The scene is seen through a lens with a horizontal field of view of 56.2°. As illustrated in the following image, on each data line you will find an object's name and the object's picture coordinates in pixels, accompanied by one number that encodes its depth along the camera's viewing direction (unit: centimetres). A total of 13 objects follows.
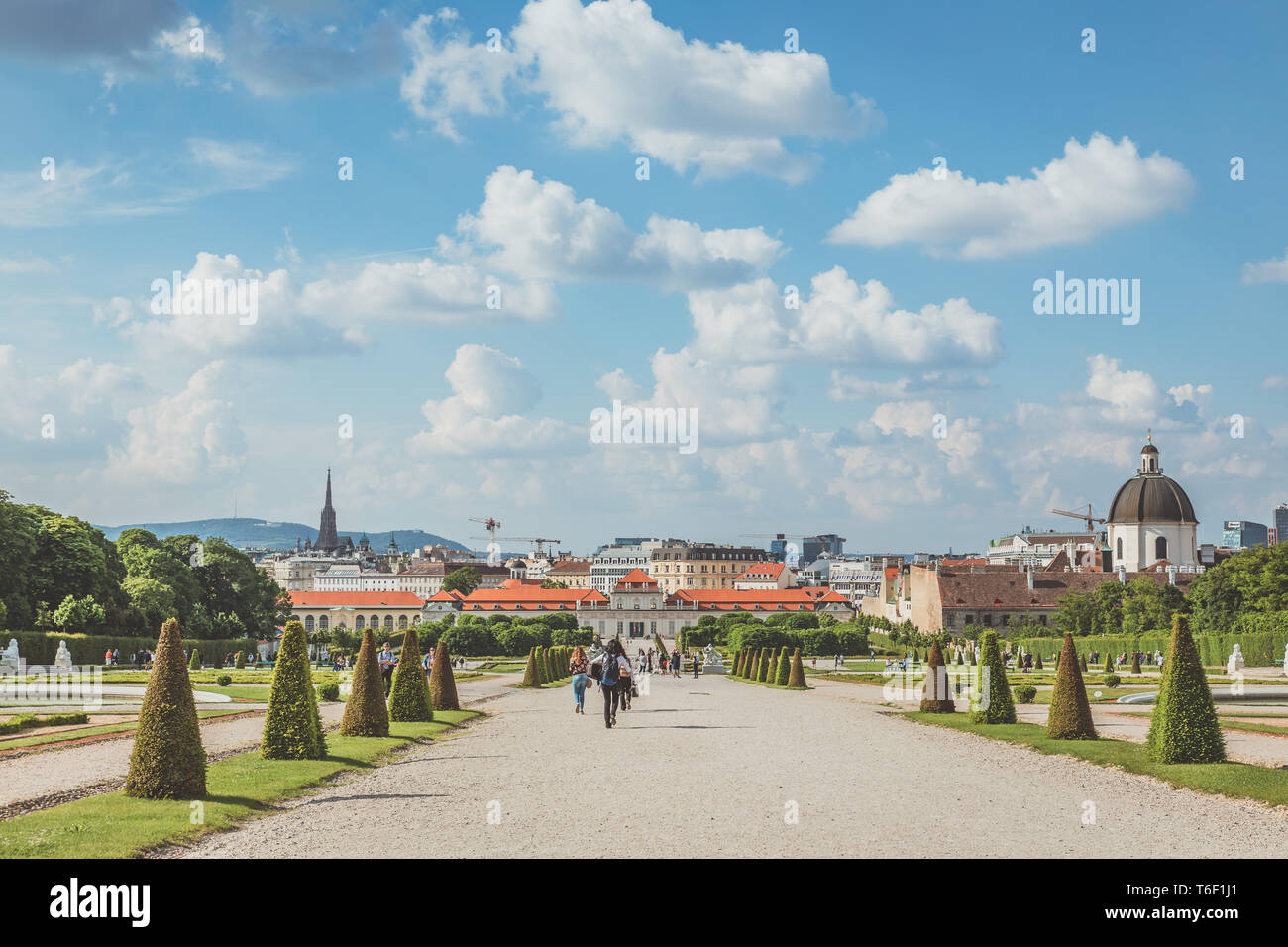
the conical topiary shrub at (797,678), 4688
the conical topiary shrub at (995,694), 2486
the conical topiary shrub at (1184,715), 1759
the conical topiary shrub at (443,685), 2920
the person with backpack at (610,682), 2444
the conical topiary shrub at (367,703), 2170
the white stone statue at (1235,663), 5227
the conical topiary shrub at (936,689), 2916
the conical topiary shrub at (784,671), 4962
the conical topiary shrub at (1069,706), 2167
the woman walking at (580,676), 2766
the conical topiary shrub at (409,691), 2520
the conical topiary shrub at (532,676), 4728
